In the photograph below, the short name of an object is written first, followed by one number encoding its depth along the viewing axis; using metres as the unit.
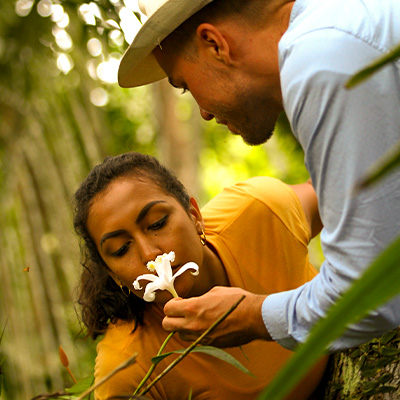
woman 1.85
